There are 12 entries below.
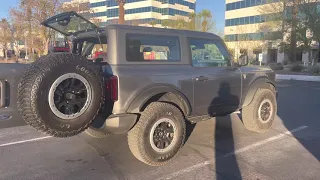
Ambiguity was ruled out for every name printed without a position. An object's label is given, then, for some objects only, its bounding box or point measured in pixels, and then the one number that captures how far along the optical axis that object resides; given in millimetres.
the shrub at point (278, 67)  31266
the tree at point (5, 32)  42812
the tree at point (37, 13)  28047
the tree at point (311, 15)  27219
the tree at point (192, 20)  44291
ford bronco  3162
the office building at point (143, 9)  79875
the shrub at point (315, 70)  23141
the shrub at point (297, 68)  26950
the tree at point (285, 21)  29342
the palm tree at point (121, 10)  23688
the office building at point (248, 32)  36438
